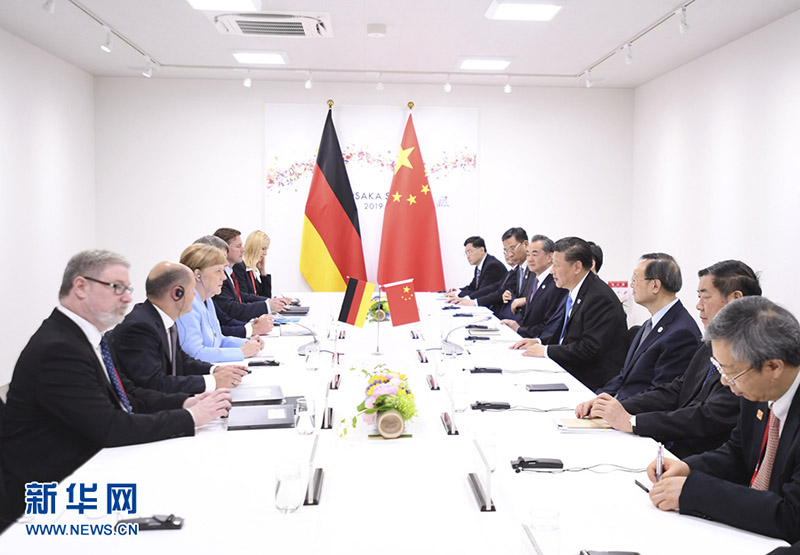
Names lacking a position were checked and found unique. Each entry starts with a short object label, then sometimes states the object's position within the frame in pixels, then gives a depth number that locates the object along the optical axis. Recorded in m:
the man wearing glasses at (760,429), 1.65
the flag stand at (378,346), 4.03
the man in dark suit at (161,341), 2.83
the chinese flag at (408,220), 8.41
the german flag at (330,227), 8.29
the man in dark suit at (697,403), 2.41
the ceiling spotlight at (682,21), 5.20
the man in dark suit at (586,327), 4.00
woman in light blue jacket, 3.71
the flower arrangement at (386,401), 2.36
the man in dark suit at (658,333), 3.08
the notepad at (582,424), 2.46
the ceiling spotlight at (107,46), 6.01
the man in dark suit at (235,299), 5.47
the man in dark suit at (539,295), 5.22
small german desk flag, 4.16
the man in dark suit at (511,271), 6.70
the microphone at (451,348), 3.97
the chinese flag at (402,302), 4.07
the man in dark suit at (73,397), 2.16
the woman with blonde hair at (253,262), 6.45
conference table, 1.59
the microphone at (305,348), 3.92
